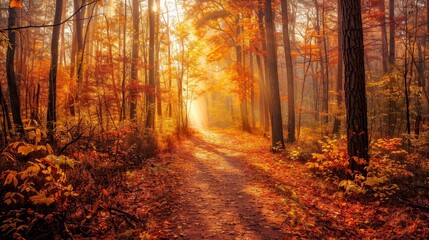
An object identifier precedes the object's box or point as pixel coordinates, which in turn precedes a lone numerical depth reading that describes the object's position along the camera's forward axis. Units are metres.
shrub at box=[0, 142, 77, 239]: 3.71
